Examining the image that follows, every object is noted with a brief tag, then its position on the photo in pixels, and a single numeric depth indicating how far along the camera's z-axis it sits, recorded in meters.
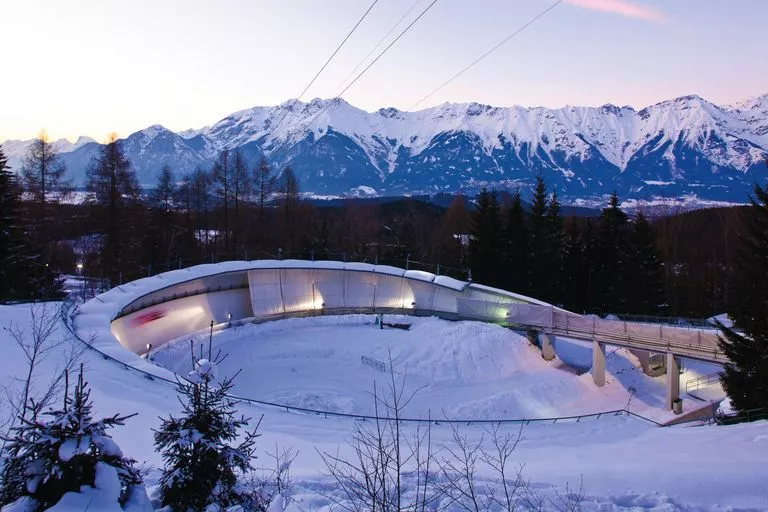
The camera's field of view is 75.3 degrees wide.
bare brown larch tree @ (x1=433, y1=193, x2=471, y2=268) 45.47
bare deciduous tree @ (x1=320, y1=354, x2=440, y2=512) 6.34
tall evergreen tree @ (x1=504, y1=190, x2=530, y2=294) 38.16
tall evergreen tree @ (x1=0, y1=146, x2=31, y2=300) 23.30
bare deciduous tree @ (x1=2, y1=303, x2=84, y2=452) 9.89
